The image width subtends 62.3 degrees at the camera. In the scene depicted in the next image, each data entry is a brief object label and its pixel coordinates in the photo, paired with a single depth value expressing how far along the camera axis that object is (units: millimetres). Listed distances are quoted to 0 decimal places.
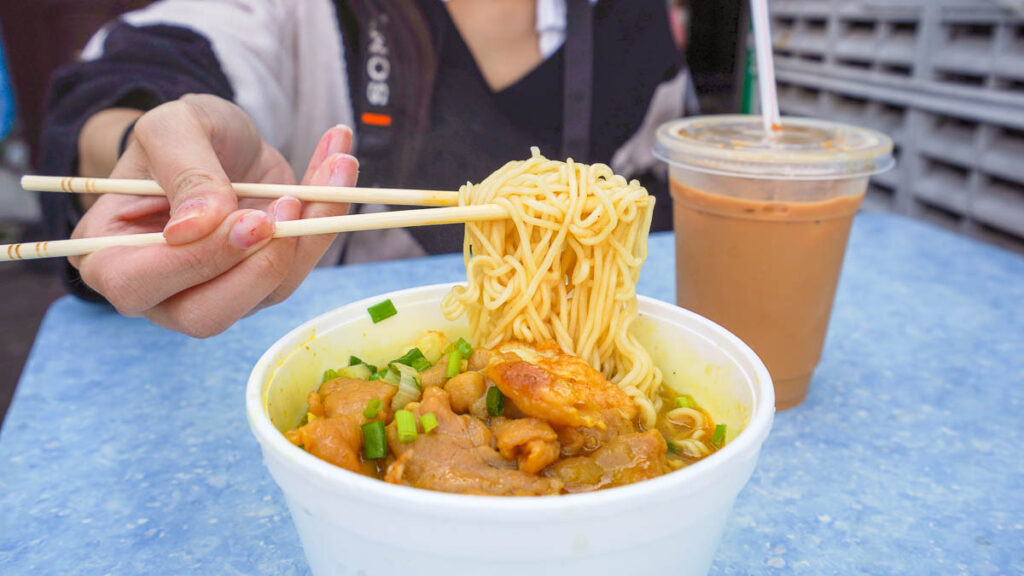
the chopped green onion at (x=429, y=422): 256
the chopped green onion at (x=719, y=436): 272
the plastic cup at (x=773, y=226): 336
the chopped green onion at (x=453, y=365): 291
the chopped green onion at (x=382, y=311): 304
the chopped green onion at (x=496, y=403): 278
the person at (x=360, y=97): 338
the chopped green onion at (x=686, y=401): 295
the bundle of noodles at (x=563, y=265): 304
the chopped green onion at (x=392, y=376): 285
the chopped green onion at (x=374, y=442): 255
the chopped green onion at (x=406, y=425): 252
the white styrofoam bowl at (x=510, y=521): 195
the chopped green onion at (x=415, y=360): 300
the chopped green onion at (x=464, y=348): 306
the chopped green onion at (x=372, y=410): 262
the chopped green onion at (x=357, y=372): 294
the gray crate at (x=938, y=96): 782
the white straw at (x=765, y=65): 352
